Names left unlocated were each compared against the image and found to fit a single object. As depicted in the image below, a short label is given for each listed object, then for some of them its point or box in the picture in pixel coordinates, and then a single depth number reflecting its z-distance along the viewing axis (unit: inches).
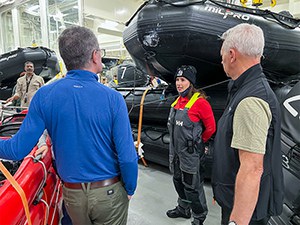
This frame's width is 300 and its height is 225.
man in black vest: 32.2
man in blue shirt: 35.7
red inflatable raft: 34.0
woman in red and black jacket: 67.7
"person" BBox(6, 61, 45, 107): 153.2
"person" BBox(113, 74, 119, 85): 184.4
